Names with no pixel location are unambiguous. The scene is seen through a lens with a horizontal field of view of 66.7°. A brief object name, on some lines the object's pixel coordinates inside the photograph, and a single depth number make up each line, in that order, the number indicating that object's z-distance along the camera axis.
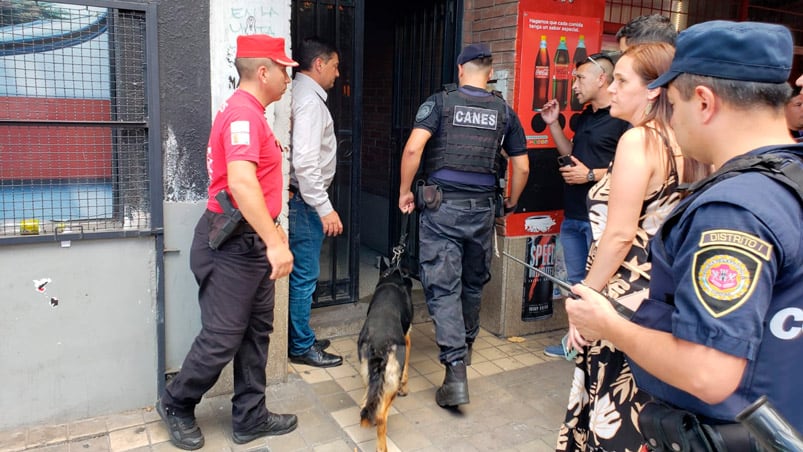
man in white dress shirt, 4.00
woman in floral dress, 2.27
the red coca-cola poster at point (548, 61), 4.67
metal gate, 4.75
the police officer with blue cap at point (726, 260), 1.25
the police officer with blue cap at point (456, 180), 3.97
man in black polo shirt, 4.05
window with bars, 3.12
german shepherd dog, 3.17
